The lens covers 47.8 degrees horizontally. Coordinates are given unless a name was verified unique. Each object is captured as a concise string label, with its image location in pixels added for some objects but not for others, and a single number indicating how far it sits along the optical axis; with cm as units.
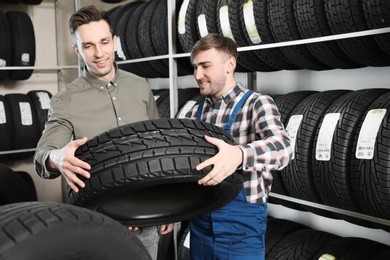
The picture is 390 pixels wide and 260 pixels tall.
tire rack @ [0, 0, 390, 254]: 208
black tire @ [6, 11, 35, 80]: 427
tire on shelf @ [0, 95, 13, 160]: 420
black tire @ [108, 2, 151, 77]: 395
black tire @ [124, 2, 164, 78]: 376
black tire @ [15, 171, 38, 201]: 444
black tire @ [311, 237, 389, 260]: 225
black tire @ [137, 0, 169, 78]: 359
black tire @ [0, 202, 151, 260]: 93
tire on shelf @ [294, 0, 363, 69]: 224
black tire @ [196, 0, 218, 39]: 286
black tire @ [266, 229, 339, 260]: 245
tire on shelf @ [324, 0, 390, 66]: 207
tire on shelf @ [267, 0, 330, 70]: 238
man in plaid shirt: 174
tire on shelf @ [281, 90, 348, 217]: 233
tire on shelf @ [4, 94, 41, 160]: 429
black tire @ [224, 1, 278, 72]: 267
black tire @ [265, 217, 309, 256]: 261
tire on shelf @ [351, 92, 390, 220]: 195
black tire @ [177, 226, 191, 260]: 300
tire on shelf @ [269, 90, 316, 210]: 253
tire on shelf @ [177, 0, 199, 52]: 306
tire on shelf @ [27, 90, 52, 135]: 444
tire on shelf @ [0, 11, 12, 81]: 417
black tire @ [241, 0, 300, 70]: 252
